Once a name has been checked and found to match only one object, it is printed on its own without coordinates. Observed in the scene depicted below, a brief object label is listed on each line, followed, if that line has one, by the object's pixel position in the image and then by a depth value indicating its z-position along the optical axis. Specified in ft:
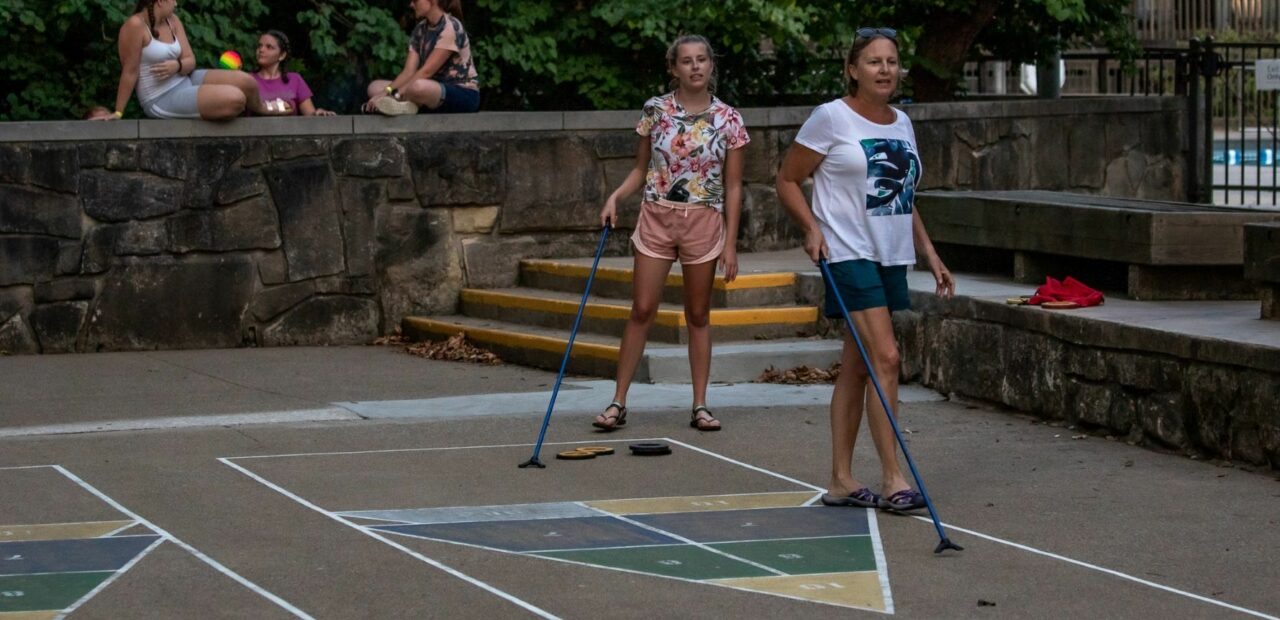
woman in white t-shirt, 23.45
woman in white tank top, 40.45
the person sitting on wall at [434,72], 42.39
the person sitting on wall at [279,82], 42.47
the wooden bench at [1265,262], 27.68
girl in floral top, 29.89
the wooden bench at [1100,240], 31.12
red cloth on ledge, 31.24
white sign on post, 51.03
